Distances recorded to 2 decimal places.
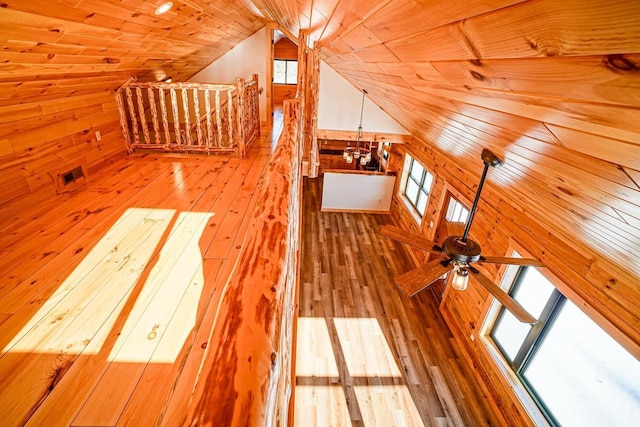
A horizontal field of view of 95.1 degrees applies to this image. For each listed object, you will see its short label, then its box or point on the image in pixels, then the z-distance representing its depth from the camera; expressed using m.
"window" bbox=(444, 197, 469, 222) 5.01
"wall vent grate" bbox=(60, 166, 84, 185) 3.08
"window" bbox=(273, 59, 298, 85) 11.07
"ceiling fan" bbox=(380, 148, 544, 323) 1.90
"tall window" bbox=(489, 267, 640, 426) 2.32
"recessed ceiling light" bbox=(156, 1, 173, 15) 2.52
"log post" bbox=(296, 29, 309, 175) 4.54
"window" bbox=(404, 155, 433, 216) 6.41
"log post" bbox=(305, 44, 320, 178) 4.88
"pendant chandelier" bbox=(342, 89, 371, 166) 6.40
